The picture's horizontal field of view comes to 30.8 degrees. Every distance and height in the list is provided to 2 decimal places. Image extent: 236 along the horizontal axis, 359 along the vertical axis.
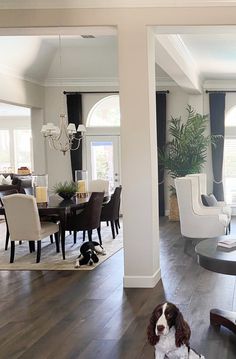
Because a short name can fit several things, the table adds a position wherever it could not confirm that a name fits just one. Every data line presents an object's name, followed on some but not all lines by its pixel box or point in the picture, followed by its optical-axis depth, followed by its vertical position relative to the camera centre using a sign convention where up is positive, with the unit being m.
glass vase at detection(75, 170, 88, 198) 7.34 -0.62
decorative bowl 6.86 -0.68
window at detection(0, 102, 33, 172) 15.82 +0.43
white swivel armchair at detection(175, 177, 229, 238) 6.27 -0.99
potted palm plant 8.84 -0.02
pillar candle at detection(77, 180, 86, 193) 7.43 -0.59
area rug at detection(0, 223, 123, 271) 5.66 -1.50
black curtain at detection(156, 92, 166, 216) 9.70 +0.68
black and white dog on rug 5.62 -1.36
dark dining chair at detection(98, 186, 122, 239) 7.29 -1.00
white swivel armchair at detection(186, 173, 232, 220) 6.75 -0.71
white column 4.52 -0.02
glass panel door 10.05 -0.16
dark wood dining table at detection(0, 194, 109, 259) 5.85 -0.78
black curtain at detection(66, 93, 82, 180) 9.87 +0.85
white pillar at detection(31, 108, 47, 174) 9.84 +0.23
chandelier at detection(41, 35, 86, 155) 9.63 +0.24
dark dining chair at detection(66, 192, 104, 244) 6.28 -0.97
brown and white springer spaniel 2.45 -1.05
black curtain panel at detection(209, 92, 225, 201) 9.71 +0.37
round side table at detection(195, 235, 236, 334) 3.15 -0.85
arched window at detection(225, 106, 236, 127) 9.90 +0.70
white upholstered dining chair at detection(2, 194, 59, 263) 5.71 -0.90
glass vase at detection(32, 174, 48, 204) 6.36 -0.54
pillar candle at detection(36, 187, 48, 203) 6.36 -0.62
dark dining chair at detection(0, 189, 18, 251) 6.70 -0.64
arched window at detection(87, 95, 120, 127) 10.12 +0.88
